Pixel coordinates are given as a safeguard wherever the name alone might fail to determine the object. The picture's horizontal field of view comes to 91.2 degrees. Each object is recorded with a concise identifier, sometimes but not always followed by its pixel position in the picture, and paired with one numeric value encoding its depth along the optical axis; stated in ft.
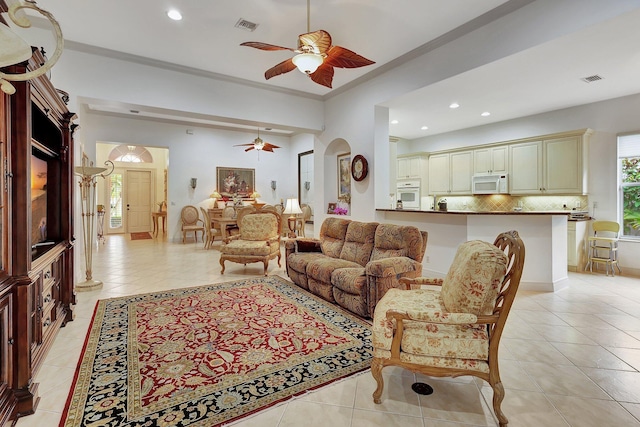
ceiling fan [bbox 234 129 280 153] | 25.16
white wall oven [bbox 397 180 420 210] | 27.09
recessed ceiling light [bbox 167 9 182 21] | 11.71
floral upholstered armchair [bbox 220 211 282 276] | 16.25
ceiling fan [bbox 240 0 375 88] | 9.65
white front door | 35.83
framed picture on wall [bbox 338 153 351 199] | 21.09
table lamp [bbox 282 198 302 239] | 19.90
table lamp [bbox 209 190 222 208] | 29.94
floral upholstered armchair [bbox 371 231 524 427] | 5.56
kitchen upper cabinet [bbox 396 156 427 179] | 27.02
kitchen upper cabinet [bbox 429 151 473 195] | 24.13
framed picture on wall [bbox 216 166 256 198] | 30.81
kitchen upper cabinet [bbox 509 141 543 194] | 20.16
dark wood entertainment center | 5.46
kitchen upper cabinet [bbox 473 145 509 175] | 21.81
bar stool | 16.98
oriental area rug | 5.95
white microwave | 21.74
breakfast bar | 13.51
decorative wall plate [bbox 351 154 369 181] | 18.29
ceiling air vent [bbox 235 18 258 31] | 12.45
